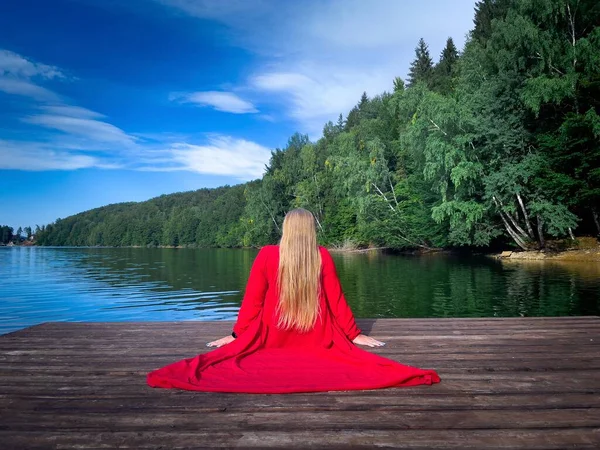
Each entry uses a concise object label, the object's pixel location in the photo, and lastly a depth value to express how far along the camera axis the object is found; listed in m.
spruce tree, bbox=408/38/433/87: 66.00
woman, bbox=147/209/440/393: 3.63
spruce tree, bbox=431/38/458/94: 51.97
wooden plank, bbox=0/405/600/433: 2.60
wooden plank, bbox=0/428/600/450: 2.37
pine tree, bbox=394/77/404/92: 49.88
